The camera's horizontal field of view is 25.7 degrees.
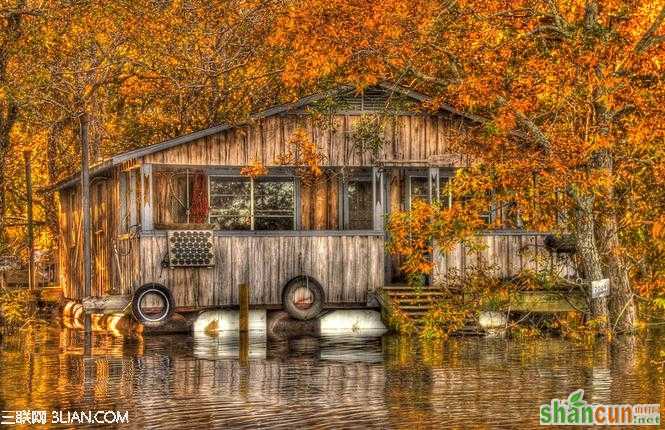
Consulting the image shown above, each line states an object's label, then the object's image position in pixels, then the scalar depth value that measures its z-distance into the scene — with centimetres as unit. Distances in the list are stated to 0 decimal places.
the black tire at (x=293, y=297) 3325
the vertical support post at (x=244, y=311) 3256
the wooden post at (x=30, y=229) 4775
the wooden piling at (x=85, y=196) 3378
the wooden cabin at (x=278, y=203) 3297
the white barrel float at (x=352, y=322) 3366
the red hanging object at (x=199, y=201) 3391
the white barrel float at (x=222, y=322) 3344
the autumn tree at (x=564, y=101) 2572
